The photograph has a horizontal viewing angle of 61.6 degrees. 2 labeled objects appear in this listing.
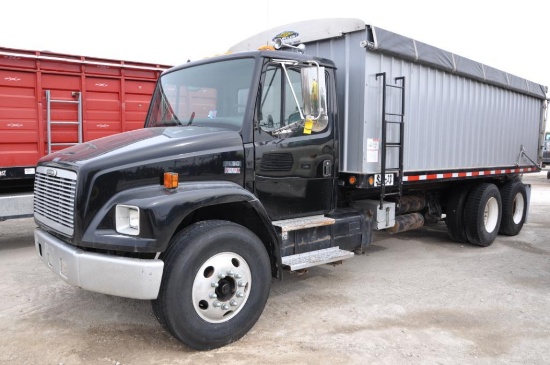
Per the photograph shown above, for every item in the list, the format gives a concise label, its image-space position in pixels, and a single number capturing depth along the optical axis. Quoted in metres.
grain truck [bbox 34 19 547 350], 3.40
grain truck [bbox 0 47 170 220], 6.70
